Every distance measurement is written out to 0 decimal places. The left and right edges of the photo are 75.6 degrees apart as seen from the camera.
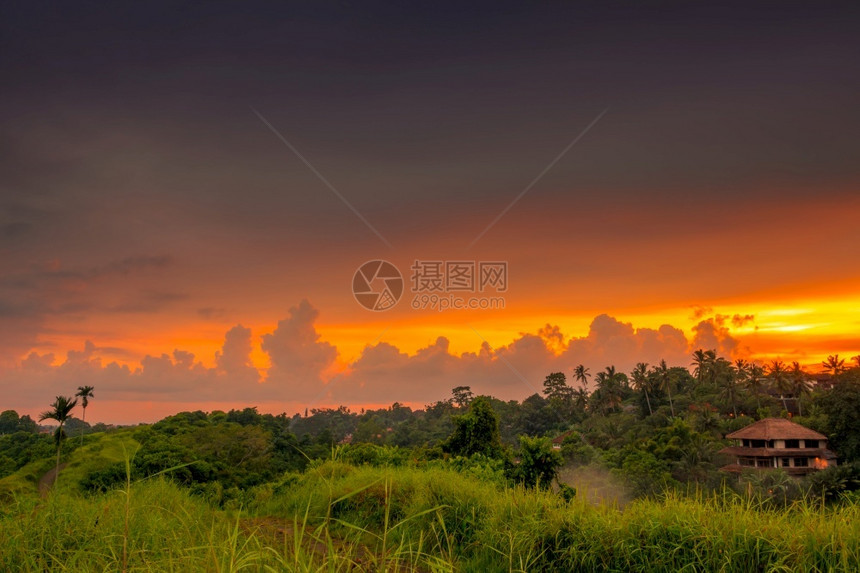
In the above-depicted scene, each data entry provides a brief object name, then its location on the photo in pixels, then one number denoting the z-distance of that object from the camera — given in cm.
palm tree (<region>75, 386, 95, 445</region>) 4044
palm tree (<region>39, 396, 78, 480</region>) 2873
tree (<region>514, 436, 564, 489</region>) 1458
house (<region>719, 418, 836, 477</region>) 4553
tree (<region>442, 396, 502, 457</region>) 2150
